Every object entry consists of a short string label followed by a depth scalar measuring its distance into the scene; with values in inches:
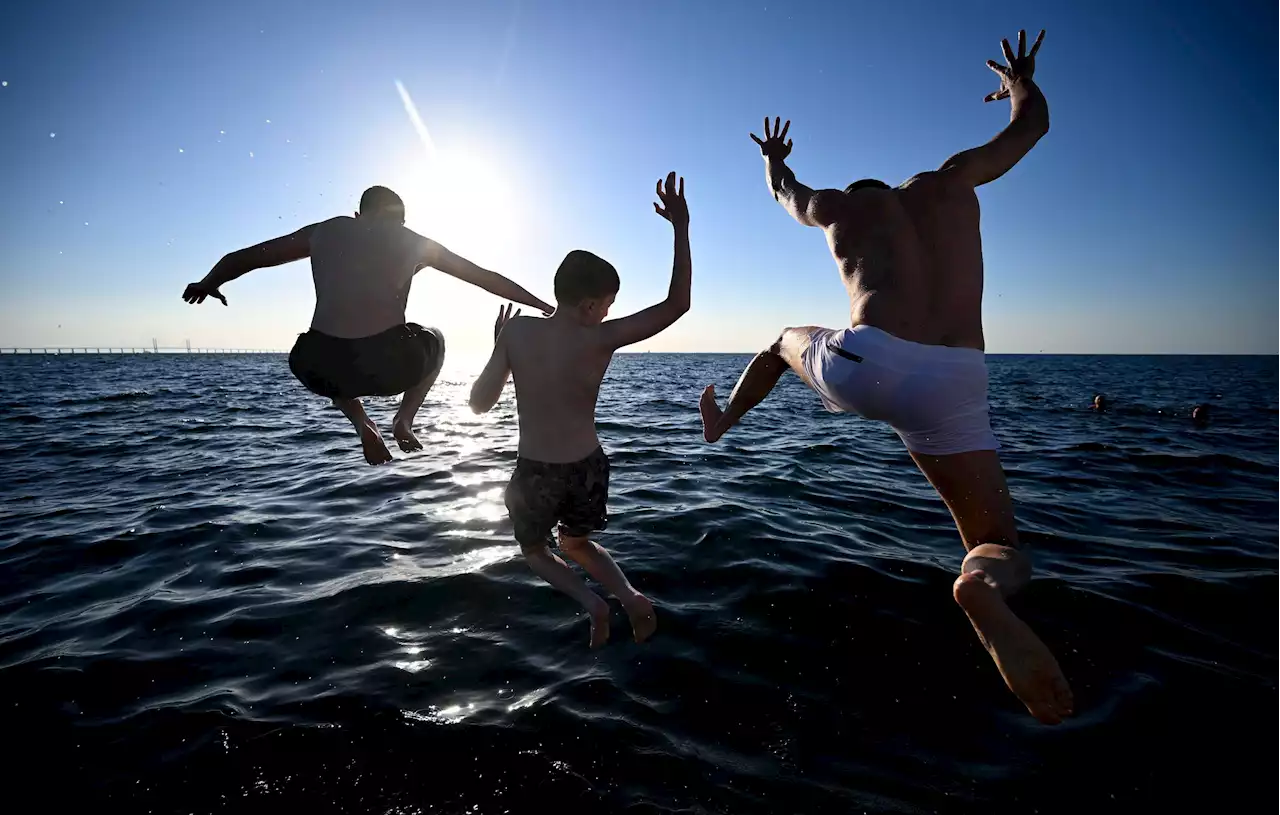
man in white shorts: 97.6
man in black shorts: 135.3
